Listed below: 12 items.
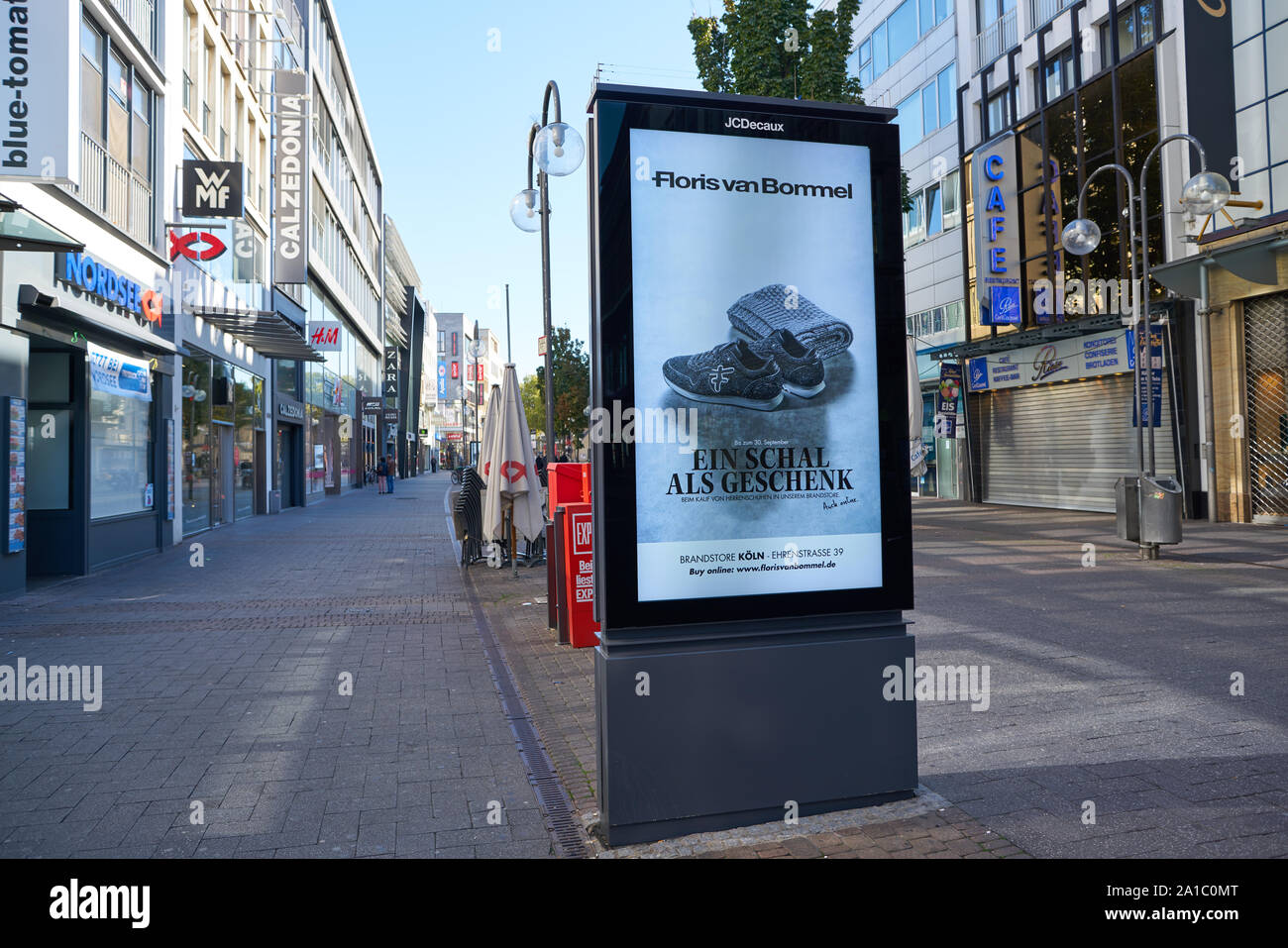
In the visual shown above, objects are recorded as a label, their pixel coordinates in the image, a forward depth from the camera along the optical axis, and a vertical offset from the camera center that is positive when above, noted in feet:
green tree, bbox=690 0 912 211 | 67.82 +31.35
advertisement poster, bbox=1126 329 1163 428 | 58.85 +7.29
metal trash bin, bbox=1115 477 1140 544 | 43.80 -0.82
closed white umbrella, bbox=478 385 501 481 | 42.16 +3.16
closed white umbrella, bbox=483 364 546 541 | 39.93 +1.18
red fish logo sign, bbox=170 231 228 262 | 56.13 +15.52
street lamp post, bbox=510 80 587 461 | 34.04 +13.01
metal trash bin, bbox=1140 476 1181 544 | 41.93 -1.02
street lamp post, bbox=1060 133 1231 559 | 41.11 +11.98
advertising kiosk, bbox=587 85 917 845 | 12.42 +0.38
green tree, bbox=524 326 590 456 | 188.03 +23.69
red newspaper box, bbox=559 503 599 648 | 26.30 -2.53
